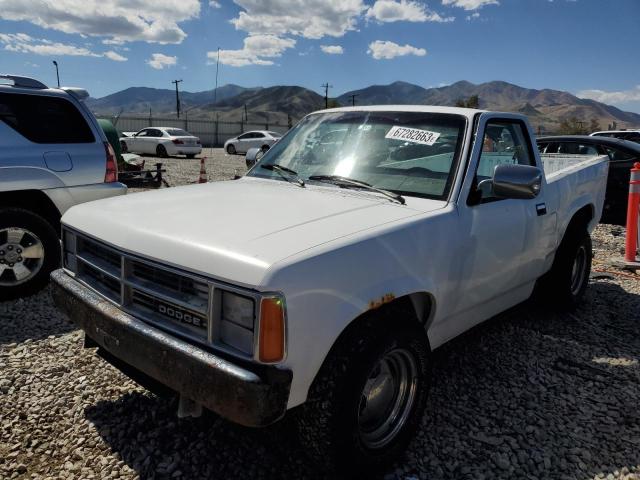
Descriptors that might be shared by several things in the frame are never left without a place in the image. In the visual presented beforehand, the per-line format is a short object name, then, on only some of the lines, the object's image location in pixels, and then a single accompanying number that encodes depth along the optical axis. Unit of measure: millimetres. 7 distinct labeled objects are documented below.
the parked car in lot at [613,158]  8664
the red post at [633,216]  6141
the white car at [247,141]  27359
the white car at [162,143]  22891
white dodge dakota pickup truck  1916
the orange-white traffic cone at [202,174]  11028
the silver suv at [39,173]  4496
